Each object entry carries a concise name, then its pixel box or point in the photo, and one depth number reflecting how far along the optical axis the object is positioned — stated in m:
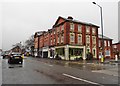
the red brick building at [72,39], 20.20
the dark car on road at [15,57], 11.54
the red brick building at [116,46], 34.93
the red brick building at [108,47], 25.83
